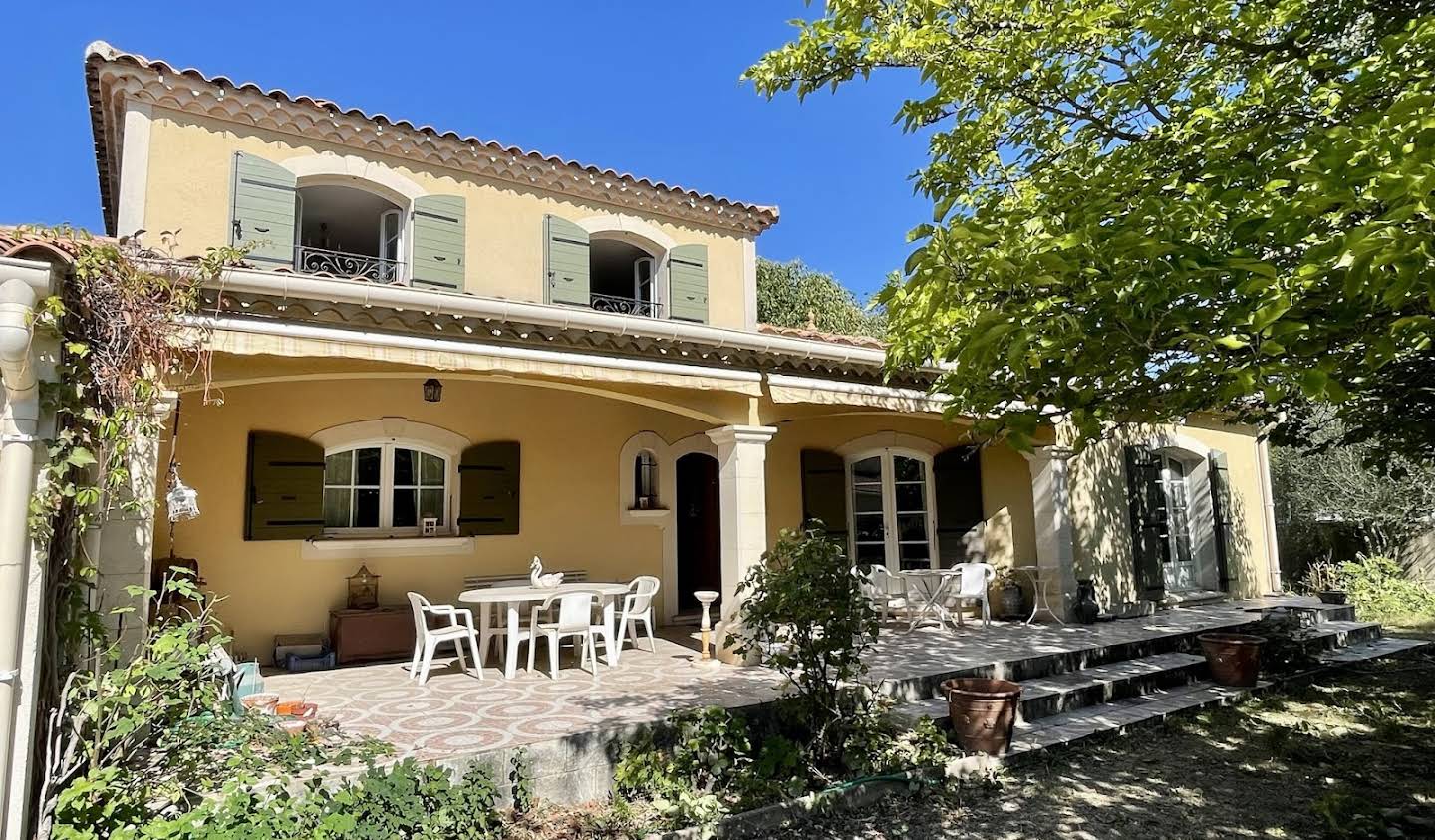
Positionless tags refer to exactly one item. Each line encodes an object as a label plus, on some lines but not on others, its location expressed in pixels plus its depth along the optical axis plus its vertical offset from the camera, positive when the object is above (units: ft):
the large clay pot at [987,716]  20.38 -5.35
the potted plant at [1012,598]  37.50 -4.17
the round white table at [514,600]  25.18 -2.64
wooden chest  27.65 -3.93
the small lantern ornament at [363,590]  28.81 -2.43
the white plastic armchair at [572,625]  25.52 -3.43
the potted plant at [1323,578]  48.29 -4.59
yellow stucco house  23.20 +4.33
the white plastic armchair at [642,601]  28.91 -3.07
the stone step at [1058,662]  23.73 -5.33
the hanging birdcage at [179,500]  17.66 +0.63
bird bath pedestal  27.12 -4.26
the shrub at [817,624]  18.86 -2.65
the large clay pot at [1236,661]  27.94 -5.47
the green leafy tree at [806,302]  80.12 +22.27
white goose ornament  28.40 -2.10
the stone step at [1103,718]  20.81 -6.39
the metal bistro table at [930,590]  33.94 -3.34
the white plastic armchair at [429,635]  24.43 -3.57
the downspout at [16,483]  11.14 +0.71
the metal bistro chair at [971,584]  34.06 -3.13
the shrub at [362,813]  12.18 -4.83
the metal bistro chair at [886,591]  34.04 -3.45
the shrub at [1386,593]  43.06 -5.04
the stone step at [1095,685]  23.40 -5.75
